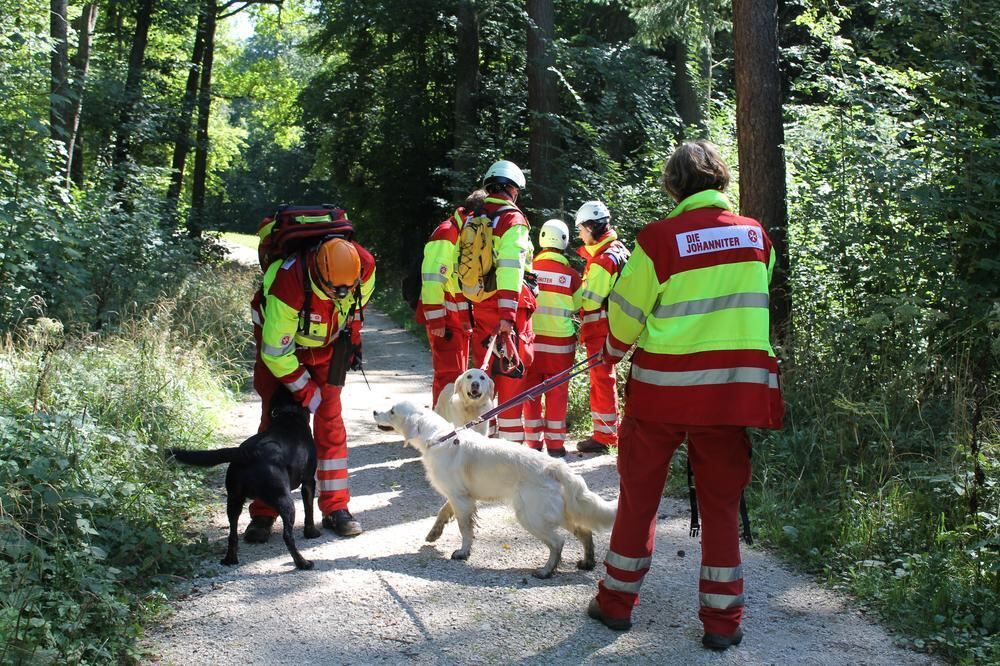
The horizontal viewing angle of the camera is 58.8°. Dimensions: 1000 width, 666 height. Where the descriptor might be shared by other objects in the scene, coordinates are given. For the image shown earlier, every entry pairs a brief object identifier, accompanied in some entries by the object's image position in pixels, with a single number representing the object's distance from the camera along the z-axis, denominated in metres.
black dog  5.45
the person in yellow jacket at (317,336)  5.89
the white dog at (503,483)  5.44
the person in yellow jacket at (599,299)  8.22
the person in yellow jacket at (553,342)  8.50
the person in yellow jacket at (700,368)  4.32
